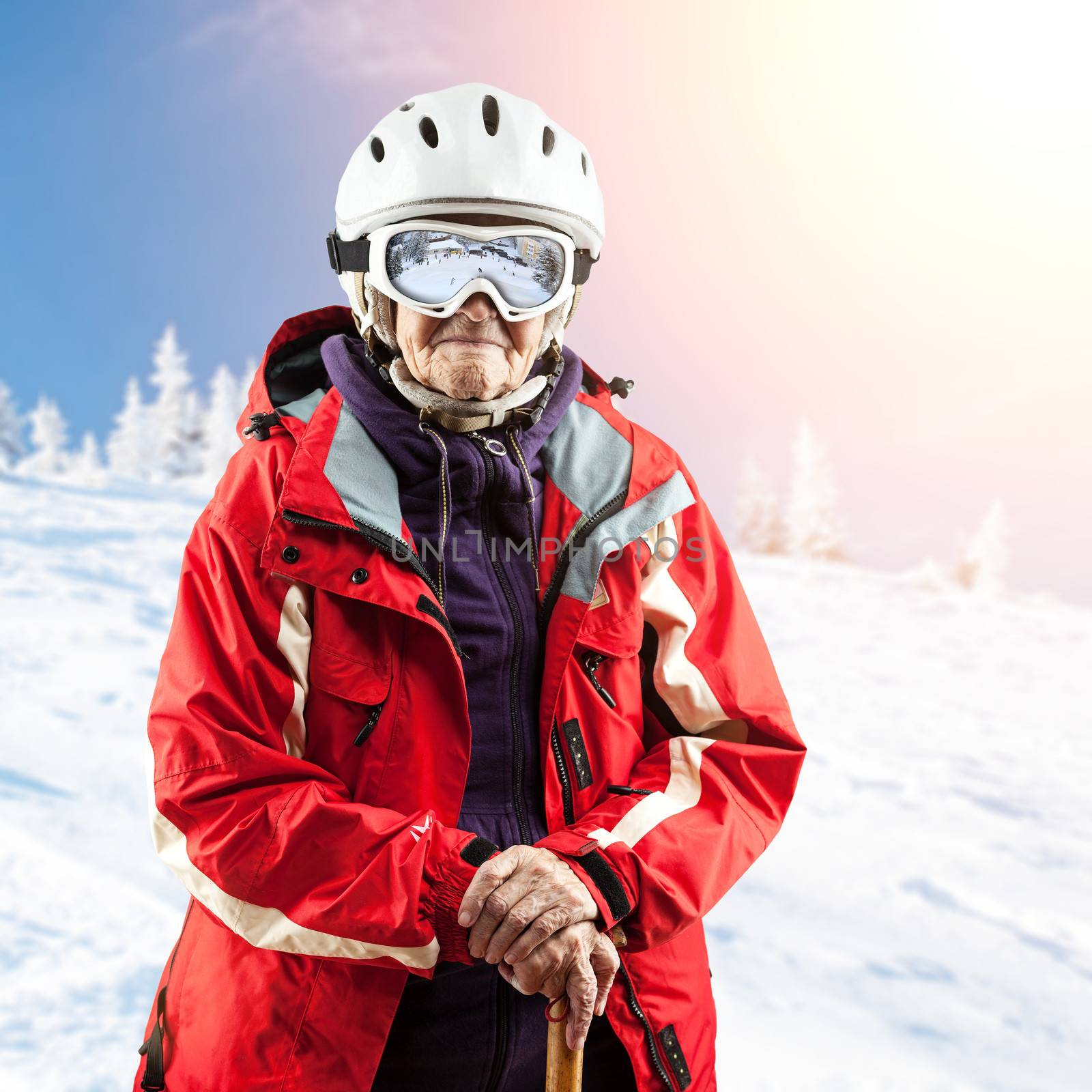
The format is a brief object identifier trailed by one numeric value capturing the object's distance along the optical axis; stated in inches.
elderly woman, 54.9
